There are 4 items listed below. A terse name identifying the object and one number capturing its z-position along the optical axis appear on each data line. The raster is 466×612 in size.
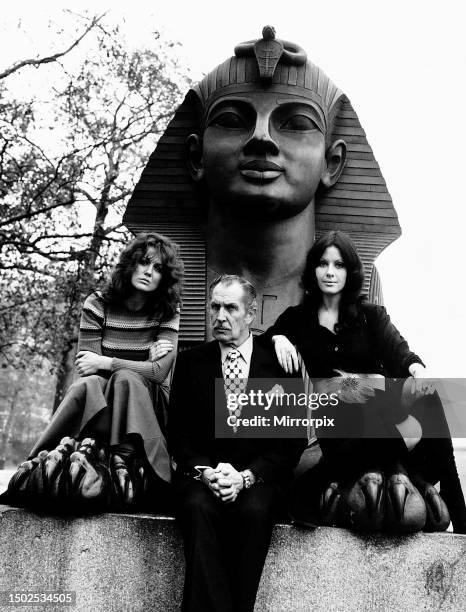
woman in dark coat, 2.94
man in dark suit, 2.53
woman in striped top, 2.96
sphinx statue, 4.16
